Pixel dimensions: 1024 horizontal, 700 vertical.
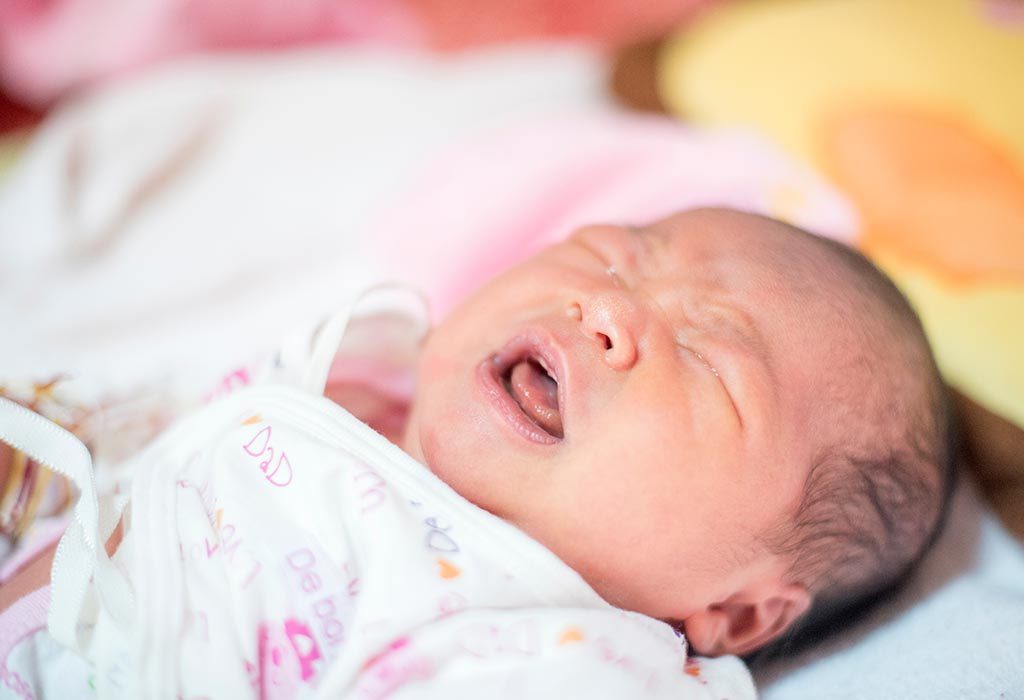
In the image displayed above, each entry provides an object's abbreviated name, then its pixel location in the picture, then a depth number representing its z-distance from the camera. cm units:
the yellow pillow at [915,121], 39
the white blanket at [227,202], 43
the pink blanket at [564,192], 43
